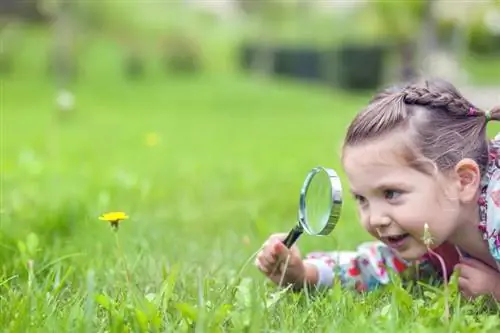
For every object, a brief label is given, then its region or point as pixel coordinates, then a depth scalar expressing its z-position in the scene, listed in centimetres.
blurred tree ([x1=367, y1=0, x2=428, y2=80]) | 2000
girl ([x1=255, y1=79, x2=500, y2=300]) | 220
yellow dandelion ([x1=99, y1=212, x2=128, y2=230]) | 191
